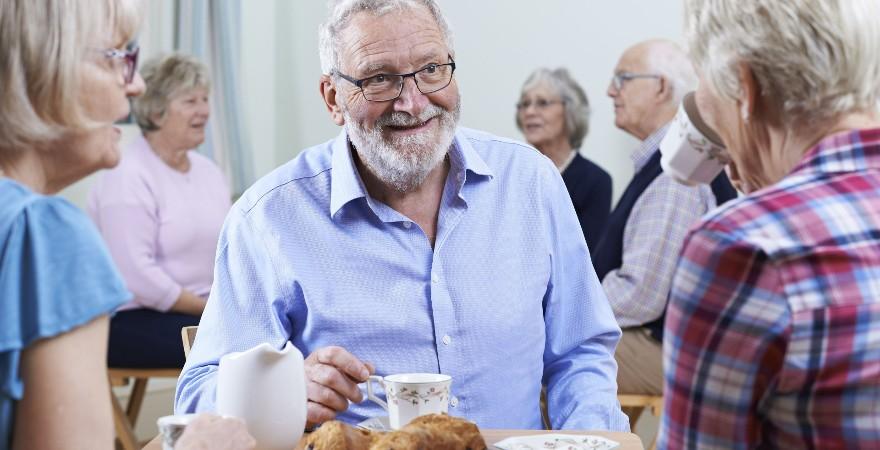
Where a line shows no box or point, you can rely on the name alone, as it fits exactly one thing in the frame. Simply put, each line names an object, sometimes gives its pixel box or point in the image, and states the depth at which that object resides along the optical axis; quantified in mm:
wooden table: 1441
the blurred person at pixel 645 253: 3125
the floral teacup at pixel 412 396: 1461
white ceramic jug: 1322
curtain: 5066
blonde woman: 977
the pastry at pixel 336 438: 1259
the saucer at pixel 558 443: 1407
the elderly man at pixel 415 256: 1770
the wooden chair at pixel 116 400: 3611
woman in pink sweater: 3676
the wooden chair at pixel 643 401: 3182
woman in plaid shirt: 1000
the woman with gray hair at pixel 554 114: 4766
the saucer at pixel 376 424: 1577
